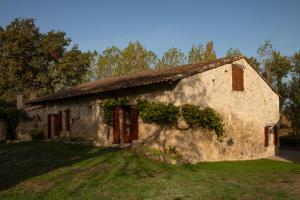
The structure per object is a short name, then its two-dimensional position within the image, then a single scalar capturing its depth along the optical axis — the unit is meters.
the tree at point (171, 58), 32.03
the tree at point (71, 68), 29.58
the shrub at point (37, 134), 18.93
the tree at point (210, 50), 22.11
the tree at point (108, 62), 32.59
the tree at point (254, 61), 29.63
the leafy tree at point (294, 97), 23.41
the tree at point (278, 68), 26.04
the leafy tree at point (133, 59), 31.55
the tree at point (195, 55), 30.09
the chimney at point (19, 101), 22.61
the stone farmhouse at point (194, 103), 11.99
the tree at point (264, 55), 26.08
